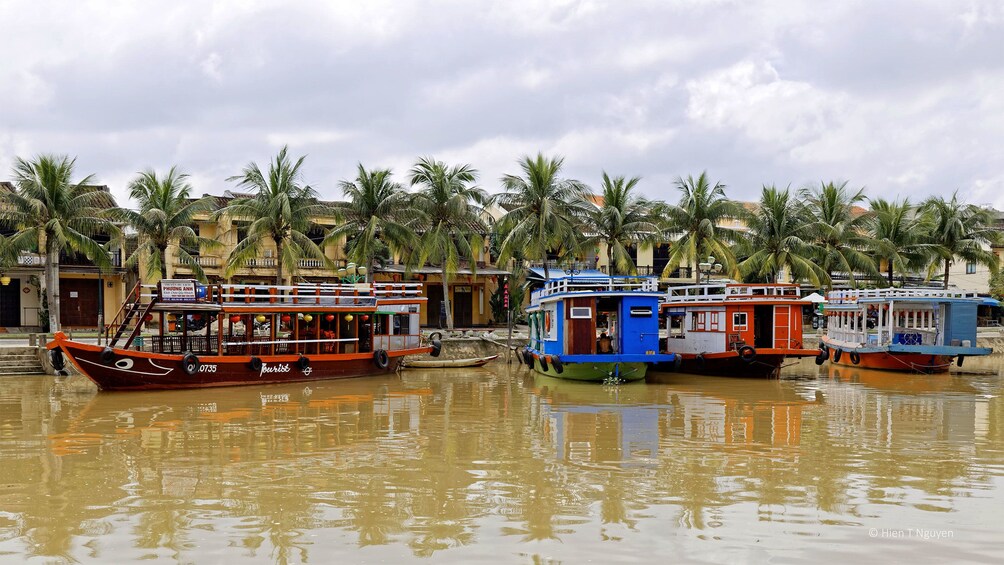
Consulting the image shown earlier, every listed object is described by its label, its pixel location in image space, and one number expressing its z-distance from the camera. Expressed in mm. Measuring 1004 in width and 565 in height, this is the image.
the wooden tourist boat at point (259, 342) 19594
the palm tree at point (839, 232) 37562
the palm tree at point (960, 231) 38500
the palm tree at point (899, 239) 38344
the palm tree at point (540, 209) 32938
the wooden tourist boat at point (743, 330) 23906
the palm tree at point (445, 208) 32875
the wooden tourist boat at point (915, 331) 26234
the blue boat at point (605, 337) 22188
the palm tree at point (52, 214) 27641
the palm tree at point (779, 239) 36344
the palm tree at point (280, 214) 30781
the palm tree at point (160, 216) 30188
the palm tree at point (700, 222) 35438
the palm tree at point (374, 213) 32281
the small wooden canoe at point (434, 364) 28519
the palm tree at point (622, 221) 34188
